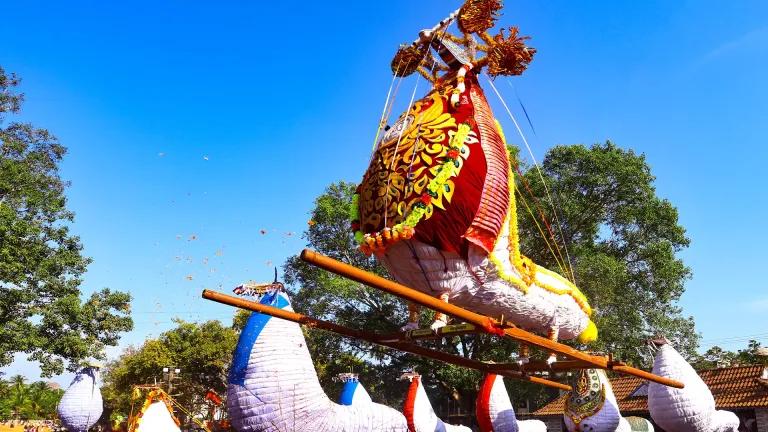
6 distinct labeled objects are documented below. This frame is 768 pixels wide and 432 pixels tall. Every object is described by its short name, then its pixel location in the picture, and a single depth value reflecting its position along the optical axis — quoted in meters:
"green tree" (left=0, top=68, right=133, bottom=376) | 15.15
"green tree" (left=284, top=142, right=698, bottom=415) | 16.31
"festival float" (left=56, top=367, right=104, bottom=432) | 13.28
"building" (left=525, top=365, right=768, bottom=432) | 13.19
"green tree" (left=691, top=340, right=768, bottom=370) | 23.85
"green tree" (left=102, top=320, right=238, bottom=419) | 24.62
